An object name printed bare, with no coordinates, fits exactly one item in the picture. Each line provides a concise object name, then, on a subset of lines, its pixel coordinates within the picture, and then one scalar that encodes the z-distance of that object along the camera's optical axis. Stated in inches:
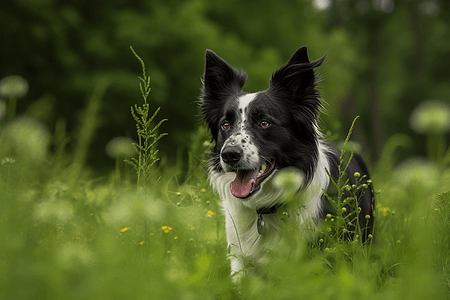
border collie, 128.6
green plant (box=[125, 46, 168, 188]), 89.9
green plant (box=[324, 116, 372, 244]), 92.5
